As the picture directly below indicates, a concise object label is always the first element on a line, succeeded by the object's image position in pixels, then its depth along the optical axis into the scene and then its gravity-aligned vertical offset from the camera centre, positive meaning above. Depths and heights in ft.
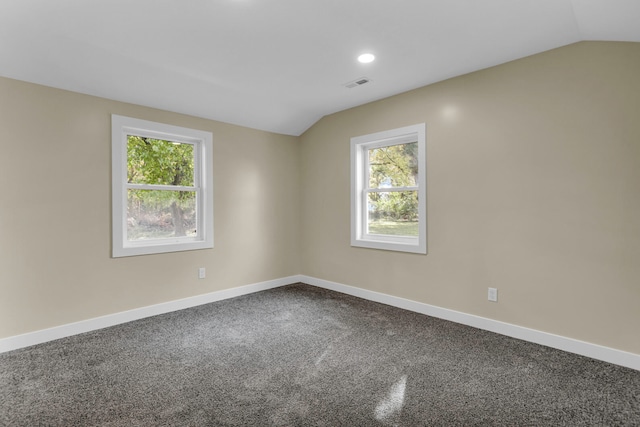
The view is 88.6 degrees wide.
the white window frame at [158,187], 10.94 +1.03
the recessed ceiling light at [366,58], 9.36 +4.45
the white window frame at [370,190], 11.85 +0.88
